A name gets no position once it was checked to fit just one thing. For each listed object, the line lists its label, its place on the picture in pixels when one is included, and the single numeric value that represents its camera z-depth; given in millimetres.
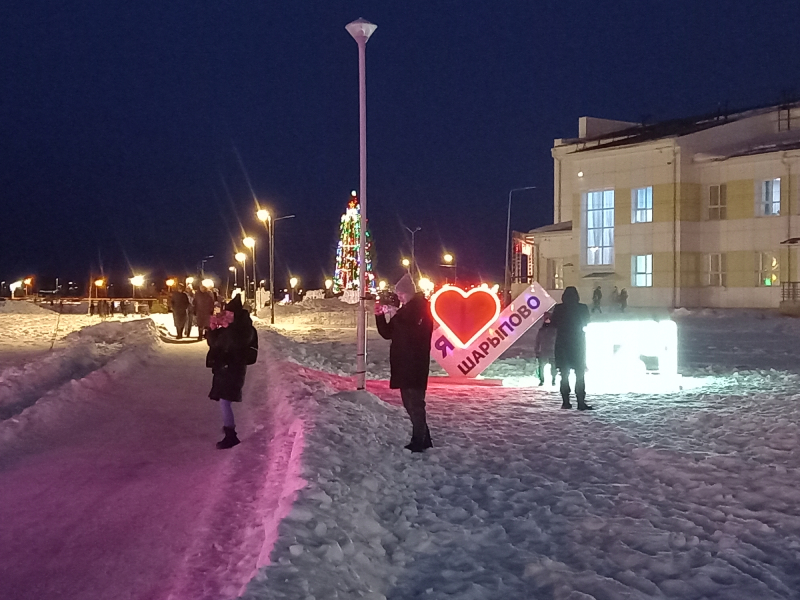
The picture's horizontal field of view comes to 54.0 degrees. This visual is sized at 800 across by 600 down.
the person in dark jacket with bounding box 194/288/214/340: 22625
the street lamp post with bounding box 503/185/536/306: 48531
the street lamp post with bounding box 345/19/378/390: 12391
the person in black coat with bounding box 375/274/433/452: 8586
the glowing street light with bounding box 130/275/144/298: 68188
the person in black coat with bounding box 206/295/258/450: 8977
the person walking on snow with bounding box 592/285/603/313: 38125
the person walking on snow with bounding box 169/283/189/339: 24750
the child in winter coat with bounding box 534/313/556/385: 14320
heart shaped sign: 15320
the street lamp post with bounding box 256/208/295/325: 41638
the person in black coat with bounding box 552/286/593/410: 11500
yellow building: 40500
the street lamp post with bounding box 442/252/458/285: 75831
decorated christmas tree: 60031
